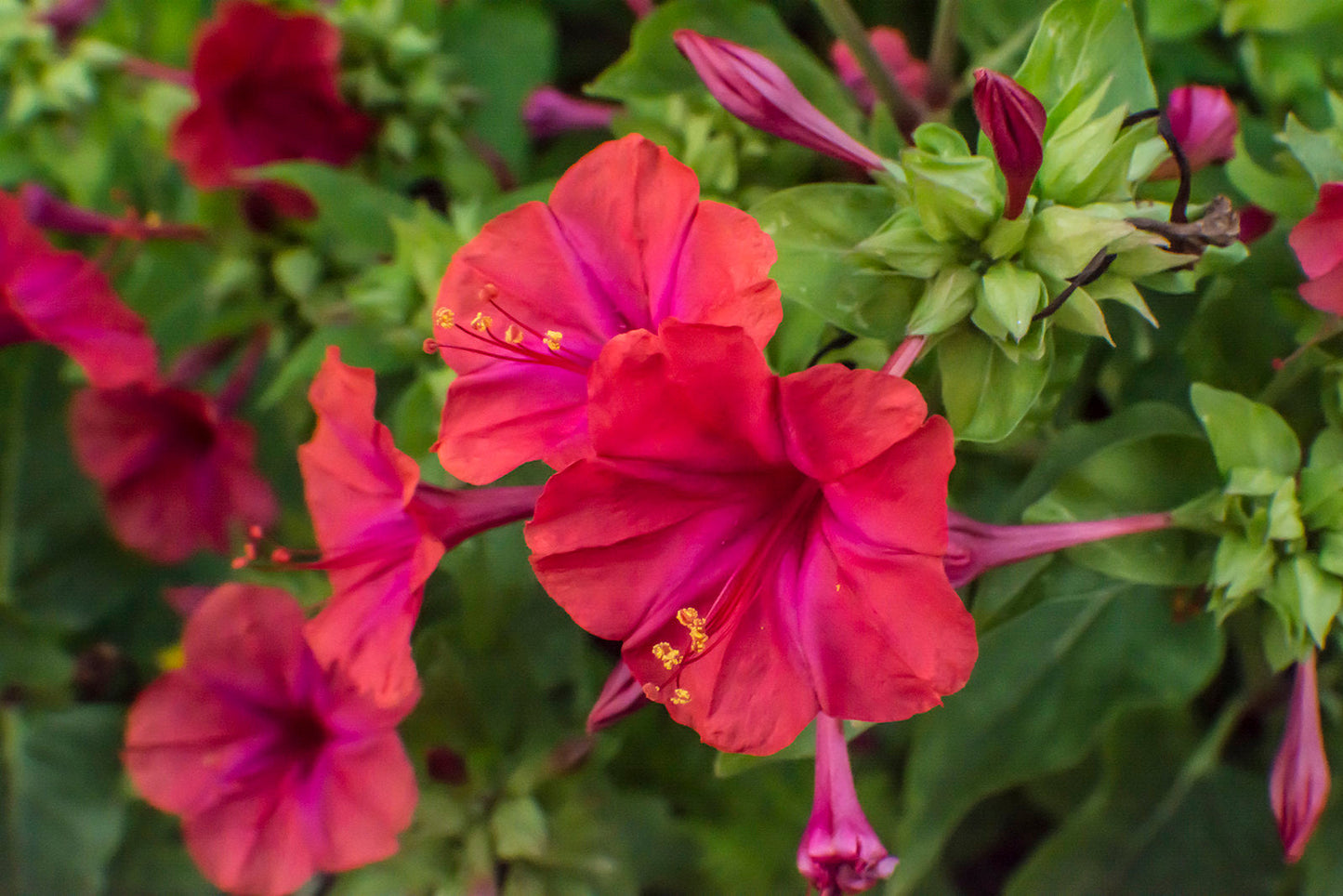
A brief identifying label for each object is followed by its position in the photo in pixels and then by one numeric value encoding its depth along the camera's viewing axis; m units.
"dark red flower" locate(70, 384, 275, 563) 0.28
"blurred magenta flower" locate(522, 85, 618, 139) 0.27
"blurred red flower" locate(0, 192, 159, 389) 0.26
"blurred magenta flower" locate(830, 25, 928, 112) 0.26
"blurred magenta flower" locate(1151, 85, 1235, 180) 0.23
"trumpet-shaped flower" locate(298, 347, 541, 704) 0.23
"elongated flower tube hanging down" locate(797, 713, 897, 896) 0.22
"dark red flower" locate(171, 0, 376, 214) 0.26
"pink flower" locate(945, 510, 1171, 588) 0.22
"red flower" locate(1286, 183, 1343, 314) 0.22
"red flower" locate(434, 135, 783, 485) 0.22
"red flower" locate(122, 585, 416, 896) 0.25
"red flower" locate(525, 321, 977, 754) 0.21
